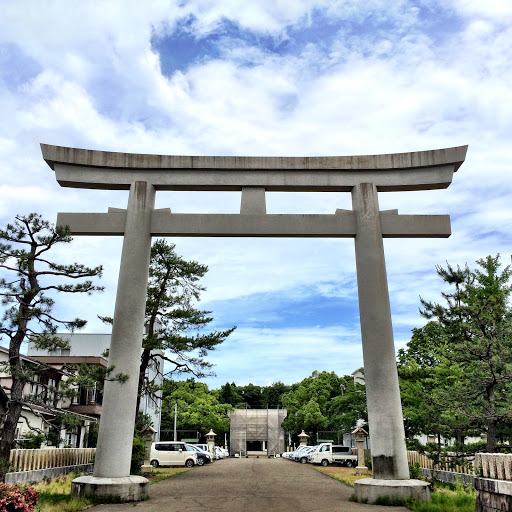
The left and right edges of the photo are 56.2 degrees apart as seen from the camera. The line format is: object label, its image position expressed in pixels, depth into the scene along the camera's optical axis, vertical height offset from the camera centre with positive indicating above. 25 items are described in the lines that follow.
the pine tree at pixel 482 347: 11.80 +2.15
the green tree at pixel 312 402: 49.31 +3.69
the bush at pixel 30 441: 17.02 -0.18
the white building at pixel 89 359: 27.55 +4.15
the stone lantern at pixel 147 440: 21.59 -0.15
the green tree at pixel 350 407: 28.67 +1.80
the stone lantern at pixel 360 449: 23.12 -0.53
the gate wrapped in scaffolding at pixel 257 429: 58.47 +0.96
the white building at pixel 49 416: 9.76 +0.72
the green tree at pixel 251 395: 76.62 +6.33
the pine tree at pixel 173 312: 20.11 +5.14
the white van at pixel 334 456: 32.19 -1.15
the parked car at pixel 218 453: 43.47 -1.41
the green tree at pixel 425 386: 12.80 +2.22
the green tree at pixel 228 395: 70.18 +5.76
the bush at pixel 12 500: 7.00 -0.89
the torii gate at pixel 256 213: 12.76 +6.04
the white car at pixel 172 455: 28.89 -1.03
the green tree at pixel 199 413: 46.09 +2.26
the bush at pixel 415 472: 13.78 -0.92
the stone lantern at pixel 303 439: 43.98 -0.12
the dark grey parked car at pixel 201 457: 31.22 -1.22
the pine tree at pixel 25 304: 9.43 +2.56
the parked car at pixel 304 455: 36.19 -1.24
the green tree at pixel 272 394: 76.69 +6.52
